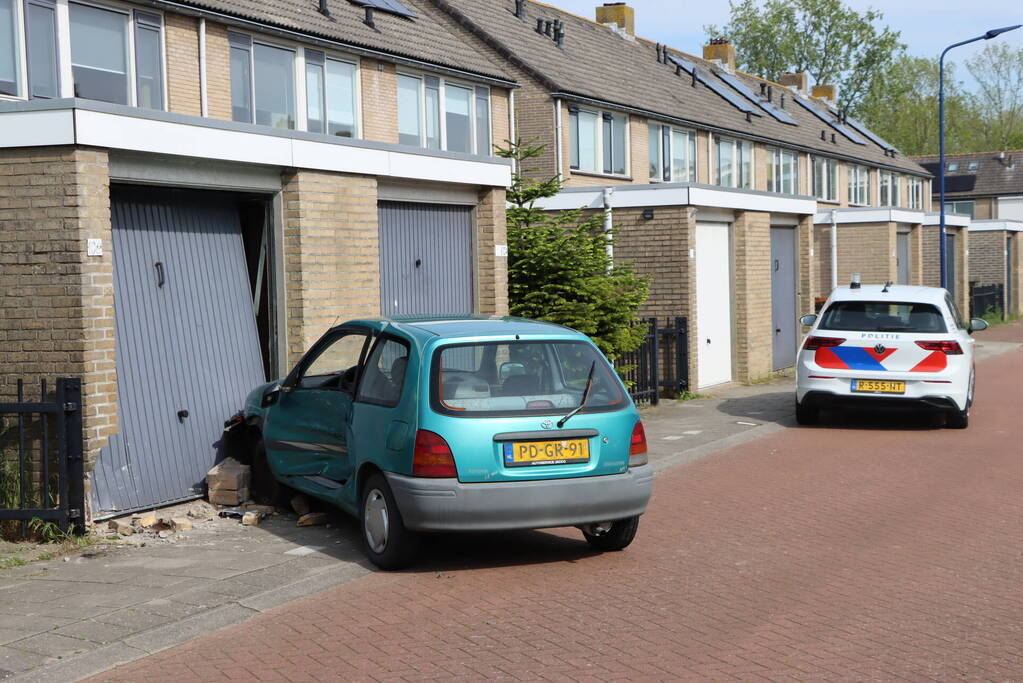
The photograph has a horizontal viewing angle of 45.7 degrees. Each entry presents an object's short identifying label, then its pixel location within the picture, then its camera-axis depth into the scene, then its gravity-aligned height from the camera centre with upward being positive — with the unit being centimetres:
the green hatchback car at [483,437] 725 -92
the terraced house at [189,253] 862 +35
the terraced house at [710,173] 1877 +313
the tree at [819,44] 7100 +1380
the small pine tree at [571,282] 1509 +3
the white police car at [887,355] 1387 -92
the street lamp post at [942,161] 3260 +310
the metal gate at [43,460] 828 -112
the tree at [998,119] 8750 +1142
